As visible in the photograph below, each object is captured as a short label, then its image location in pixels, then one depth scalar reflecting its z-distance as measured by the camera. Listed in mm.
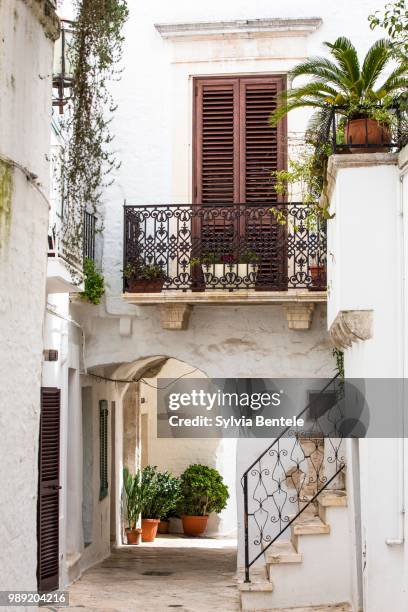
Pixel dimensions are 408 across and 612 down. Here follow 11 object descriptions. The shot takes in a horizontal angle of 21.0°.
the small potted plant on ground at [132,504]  19141
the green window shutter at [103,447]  17105
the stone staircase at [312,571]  12219
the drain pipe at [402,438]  8921
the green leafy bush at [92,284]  14641
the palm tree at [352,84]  10289
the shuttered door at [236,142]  15172
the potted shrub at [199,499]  20859
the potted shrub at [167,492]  20438
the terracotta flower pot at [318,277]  14289
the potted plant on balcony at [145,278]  14523
